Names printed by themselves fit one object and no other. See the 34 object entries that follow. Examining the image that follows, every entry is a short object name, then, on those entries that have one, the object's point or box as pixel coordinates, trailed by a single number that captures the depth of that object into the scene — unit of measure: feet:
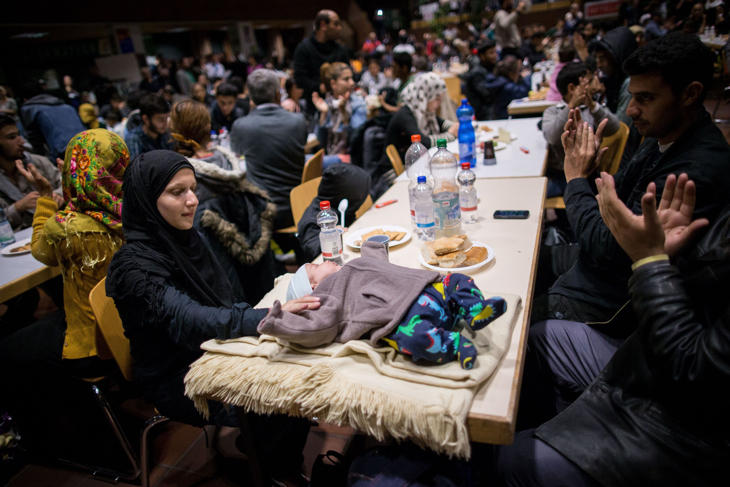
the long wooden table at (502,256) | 3.12
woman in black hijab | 4.85
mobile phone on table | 6.55
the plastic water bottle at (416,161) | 9.72
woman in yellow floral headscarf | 6.12
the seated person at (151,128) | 11.73
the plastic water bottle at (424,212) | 6.26
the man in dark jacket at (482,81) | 19.76
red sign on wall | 33.78
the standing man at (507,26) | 25.68
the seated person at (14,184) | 9.30
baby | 3.49
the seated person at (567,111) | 9.42
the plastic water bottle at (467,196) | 6.82
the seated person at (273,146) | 11.10
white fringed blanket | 3.13
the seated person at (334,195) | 7.13
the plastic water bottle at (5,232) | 8.36
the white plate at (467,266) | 5.06
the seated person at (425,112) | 12.47
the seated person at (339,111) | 15.23
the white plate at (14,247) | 7.90
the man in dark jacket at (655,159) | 4.64
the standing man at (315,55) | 17.56
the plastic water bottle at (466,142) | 9.75
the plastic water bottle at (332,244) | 5.67
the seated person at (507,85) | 19.01
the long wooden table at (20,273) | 6.78
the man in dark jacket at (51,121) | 14.12
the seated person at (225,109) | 16.88
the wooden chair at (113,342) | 5.35
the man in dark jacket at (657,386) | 3.10
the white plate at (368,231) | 6.15
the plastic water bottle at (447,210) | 5.96
